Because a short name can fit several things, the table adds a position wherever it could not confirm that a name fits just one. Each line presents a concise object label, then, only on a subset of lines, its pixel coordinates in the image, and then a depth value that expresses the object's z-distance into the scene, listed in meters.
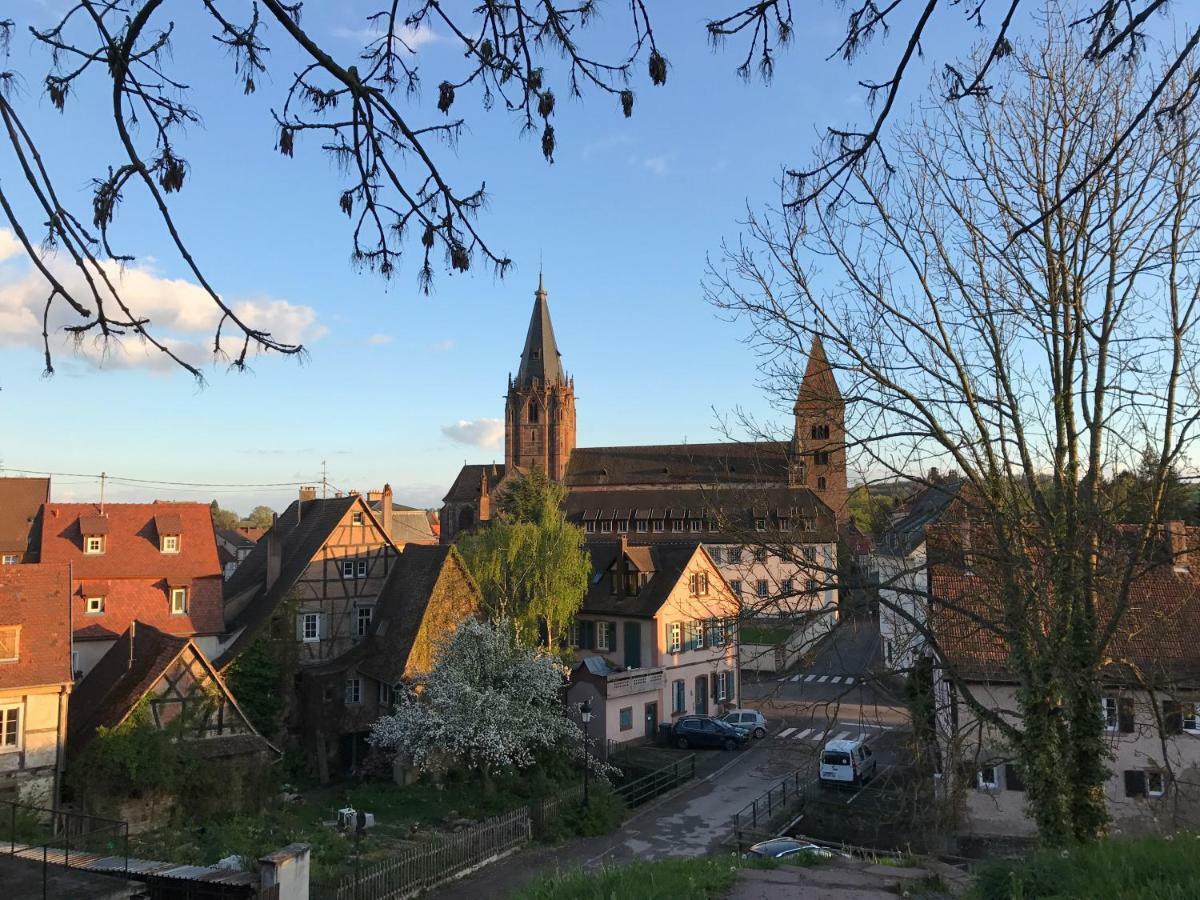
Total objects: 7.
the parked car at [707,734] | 28.92
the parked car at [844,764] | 23.28
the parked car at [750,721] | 29.83
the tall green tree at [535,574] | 30.62
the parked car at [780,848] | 15.93
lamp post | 20.32
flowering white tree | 21.38
